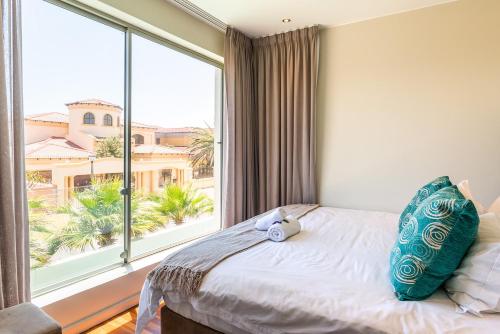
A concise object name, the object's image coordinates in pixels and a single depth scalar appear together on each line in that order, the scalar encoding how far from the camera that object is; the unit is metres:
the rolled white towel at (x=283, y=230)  1.91
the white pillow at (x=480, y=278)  1.07
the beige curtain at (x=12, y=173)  1.55
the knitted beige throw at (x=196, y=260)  1.45
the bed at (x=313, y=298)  1.07
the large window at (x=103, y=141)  2.00
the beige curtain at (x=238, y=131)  3.15
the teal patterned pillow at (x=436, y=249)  1.15
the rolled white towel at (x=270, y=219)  2.05
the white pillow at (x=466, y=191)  1.76
